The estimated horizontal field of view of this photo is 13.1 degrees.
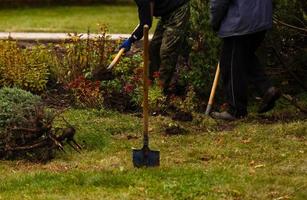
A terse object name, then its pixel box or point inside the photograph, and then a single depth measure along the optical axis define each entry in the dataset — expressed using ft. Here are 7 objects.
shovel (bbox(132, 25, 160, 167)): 33.13
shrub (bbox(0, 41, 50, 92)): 51.47
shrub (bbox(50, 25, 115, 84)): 53.16
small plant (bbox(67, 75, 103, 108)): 48.20
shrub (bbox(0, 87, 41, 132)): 37.24
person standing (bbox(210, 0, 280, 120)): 41.90
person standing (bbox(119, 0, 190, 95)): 49.61
